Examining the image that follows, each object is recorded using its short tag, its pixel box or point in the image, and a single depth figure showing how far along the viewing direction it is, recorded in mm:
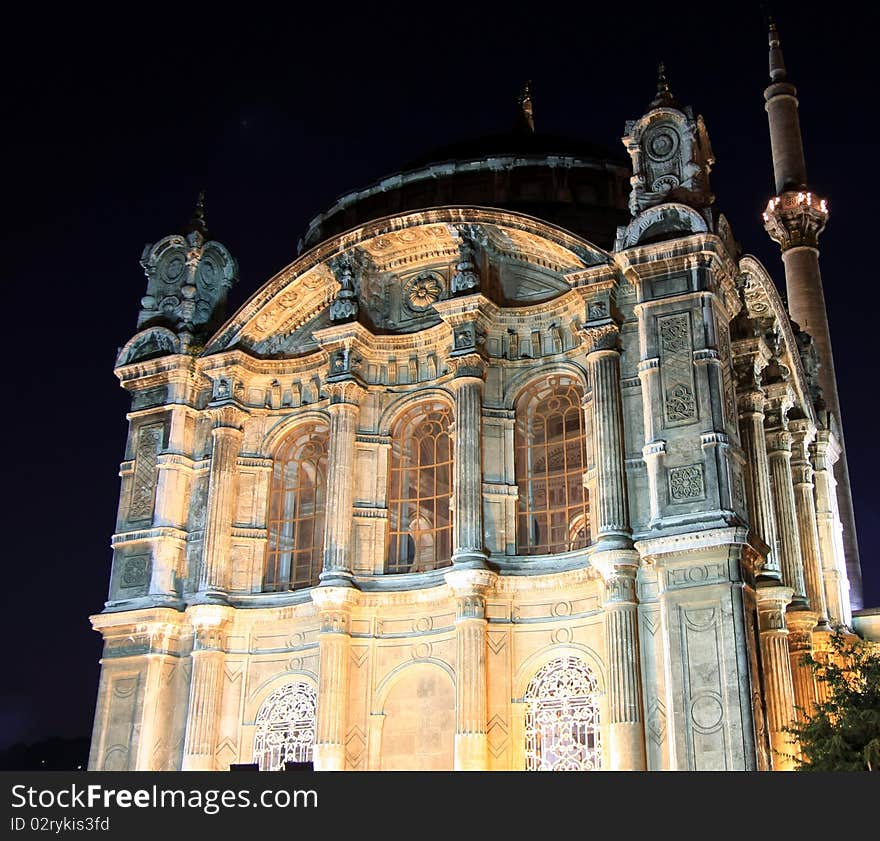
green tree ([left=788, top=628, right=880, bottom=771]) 17938
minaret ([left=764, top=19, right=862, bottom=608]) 38688
